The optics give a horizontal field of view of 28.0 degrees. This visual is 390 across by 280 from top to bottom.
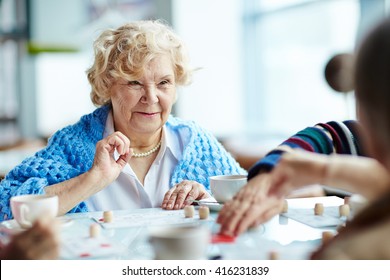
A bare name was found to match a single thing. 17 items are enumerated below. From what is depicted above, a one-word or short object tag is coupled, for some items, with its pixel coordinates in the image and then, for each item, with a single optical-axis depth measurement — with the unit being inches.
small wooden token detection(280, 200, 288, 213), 61.4
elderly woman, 72.2
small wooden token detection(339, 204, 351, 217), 60.3
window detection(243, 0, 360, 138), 167.8
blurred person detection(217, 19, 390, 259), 36.3
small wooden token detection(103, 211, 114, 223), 59.7
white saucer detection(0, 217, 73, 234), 56.8
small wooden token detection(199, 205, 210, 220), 59.9
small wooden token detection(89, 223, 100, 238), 54.1
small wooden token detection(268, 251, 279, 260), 47.1
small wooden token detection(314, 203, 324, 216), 61.2
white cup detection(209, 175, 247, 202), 62.1
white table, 49.6
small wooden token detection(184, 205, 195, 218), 61.2
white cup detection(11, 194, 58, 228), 54.9
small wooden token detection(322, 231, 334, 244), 51.4
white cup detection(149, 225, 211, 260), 44.7
